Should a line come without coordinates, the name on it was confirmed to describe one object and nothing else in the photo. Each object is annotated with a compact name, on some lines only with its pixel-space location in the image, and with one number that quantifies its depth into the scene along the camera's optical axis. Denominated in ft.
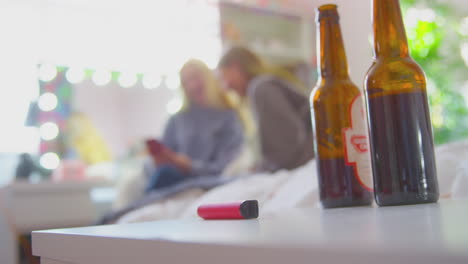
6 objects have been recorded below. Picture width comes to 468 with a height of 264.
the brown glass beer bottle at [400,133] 1.62
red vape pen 1.65
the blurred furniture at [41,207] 6.64
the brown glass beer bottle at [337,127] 1.93
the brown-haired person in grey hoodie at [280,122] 5.82
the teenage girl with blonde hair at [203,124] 7.97
